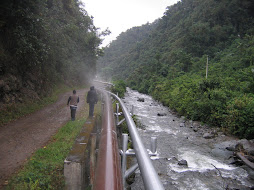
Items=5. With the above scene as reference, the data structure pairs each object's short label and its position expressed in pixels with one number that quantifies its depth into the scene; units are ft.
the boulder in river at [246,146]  24.75
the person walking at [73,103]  26.81
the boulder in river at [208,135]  33.11
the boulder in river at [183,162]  23.22
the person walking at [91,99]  26.89
